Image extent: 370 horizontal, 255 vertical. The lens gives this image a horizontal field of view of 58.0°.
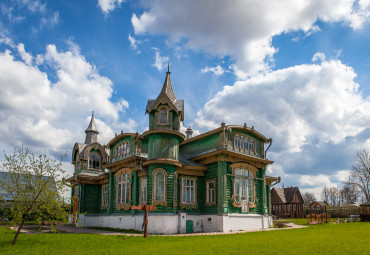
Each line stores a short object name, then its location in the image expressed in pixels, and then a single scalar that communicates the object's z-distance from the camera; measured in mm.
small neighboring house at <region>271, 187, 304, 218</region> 49312
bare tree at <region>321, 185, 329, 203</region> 112312
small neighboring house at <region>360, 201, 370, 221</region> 35781
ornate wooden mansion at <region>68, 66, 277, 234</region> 22297
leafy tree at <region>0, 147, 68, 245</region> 14062
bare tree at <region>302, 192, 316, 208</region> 103062
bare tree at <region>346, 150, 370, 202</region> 49066
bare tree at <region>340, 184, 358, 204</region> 87838
